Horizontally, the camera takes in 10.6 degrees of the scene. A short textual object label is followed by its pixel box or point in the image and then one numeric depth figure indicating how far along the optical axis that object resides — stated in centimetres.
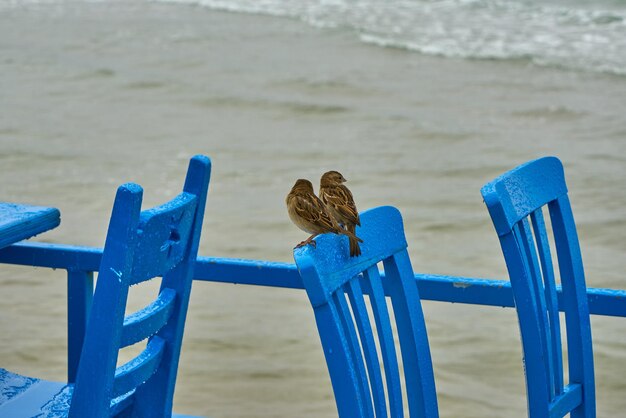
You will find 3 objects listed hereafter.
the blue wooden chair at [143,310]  660
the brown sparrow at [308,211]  728
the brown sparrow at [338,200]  704
